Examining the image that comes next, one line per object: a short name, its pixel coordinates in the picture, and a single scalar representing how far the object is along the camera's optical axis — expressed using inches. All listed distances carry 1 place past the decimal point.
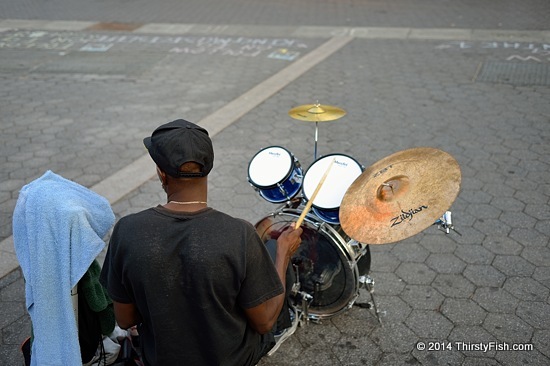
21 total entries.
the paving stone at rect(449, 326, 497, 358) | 134.6
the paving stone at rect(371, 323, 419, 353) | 137.6
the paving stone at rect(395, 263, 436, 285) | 161.9
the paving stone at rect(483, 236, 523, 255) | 171.8
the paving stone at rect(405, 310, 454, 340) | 141.1
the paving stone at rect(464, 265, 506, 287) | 158.2
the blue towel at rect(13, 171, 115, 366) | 101.0
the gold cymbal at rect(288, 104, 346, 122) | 148.7
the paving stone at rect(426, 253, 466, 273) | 165.6
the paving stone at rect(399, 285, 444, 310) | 151.6
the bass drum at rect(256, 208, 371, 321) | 132.3
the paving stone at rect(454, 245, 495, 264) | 168.6
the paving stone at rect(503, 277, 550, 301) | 151.6
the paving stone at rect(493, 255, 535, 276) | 161.9
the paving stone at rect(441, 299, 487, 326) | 144.6
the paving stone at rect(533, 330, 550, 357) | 133.6
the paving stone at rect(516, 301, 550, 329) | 142.3
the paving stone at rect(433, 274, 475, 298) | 155.0
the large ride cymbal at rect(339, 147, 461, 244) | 112.9
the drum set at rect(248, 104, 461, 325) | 114.4
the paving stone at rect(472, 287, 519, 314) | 148.3
